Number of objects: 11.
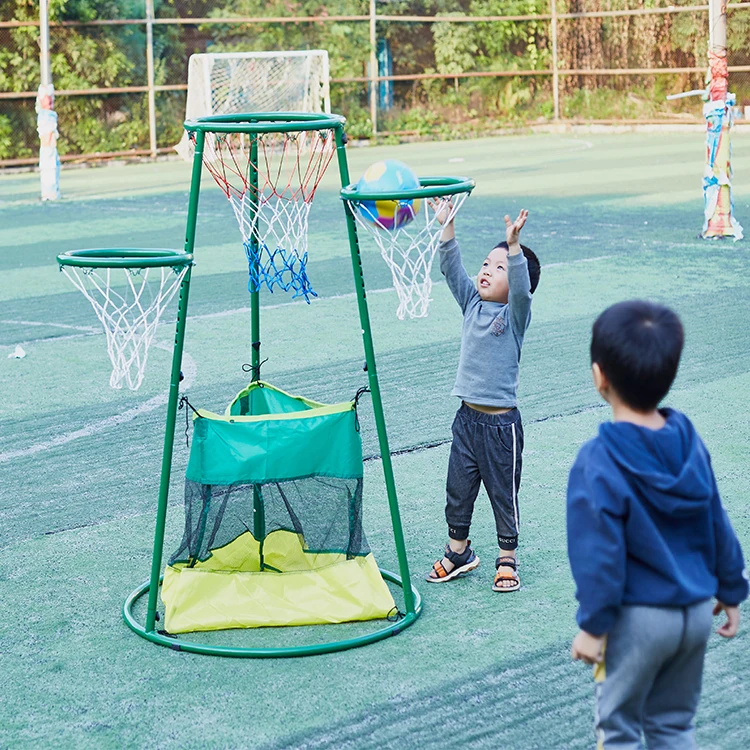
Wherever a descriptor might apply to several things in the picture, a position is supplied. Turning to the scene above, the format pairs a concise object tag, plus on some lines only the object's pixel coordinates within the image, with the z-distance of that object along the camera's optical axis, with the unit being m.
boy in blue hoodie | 2.58
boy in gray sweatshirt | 4.38
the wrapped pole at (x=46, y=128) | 18.00
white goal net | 25.14
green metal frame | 3.94
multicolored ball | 3.91
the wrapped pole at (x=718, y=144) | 12.84
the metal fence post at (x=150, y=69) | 26.06
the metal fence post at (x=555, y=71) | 31.55
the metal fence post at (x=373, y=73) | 29.03
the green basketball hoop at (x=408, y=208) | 3.81
